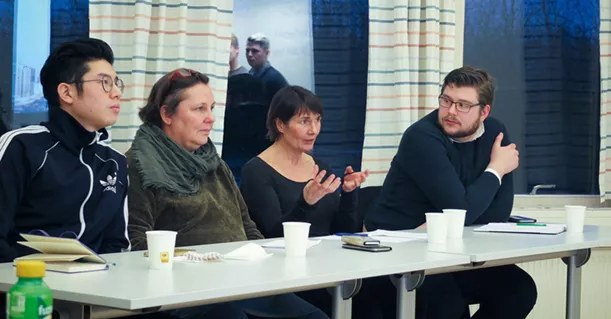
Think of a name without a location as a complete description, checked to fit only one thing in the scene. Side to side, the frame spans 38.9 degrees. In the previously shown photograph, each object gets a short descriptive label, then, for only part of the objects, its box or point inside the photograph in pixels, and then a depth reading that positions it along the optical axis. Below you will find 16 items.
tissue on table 2.19
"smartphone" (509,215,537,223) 3.44
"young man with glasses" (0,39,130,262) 2.25
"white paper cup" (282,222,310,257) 2.26
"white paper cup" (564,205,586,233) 3.14
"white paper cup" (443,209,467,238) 2.79
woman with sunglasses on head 2.63
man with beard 3.15
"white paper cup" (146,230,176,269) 1.96
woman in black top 3.14
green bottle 1.44
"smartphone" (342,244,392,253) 2.44
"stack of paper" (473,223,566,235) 3.04
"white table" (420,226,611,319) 2.51
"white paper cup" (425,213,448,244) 2.65
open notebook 1.91
